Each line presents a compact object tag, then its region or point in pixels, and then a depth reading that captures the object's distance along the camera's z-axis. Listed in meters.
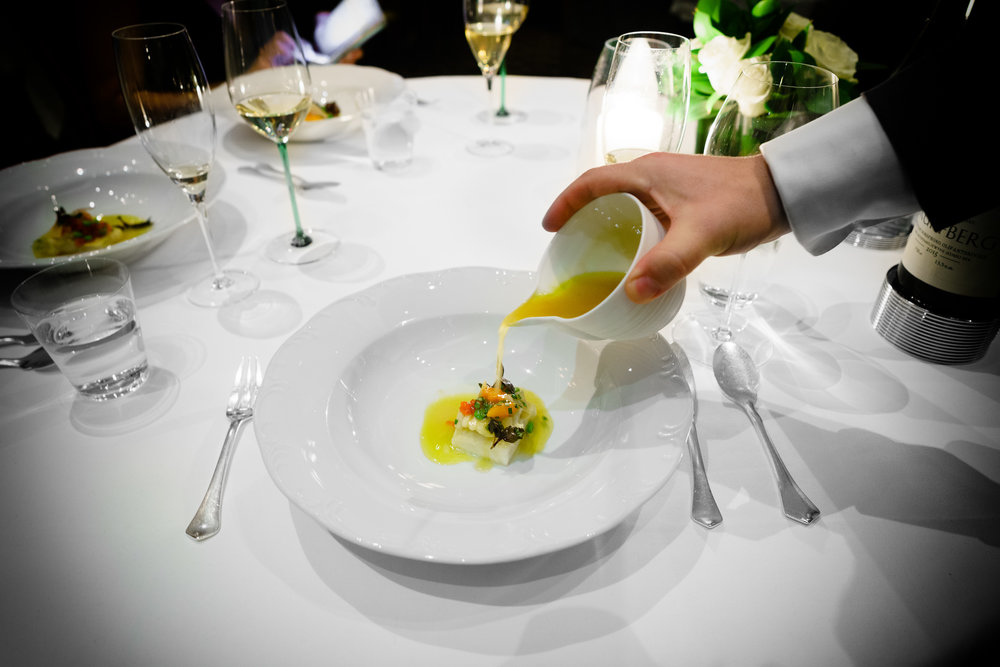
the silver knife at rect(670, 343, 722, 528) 0.78
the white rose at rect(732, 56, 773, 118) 0.89
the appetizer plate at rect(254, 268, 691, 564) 0.68
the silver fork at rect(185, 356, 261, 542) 0.78
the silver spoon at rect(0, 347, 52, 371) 1.04
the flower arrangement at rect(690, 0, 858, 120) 1.17
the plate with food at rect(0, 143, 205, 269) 1.36
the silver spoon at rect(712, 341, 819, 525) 0.79
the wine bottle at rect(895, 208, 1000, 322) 0.87
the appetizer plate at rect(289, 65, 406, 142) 1.86
